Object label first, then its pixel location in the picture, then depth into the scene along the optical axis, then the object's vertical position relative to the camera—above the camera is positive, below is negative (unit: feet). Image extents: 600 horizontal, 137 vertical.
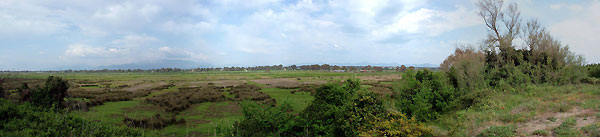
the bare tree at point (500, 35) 55.56 +8.31
